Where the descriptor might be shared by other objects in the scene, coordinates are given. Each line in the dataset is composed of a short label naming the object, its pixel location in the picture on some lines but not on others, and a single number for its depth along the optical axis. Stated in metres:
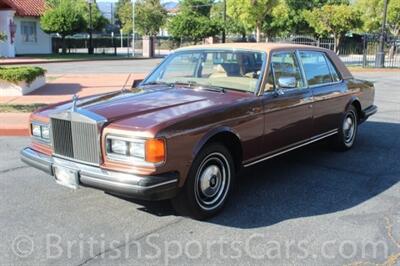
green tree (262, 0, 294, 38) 47.09
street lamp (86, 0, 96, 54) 35.60
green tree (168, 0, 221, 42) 37.31
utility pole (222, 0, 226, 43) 37.46
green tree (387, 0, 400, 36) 39.59
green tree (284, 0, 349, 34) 48.81
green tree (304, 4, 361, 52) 31.88
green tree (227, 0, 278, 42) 32.66
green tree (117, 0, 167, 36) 53.72
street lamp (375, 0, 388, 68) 24.46
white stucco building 31.91
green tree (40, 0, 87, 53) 34.25
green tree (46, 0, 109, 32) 39.34
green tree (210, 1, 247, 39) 52.60
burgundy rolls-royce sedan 4.18
